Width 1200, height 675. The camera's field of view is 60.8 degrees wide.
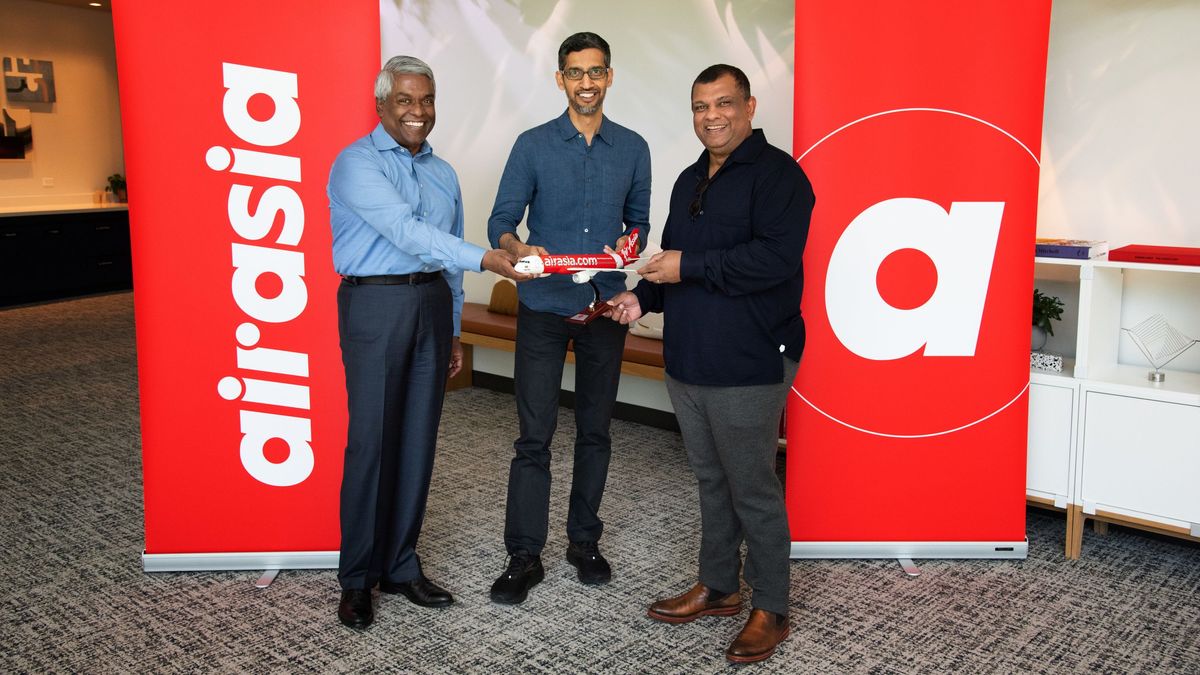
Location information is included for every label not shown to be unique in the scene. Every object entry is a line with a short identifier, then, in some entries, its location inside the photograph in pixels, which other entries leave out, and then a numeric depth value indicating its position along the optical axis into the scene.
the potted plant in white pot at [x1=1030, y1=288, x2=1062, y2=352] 4.15
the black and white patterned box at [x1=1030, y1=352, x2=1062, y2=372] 4.02
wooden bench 5.48
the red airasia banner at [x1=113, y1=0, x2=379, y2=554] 3.36
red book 3.66
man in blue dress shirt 3.13
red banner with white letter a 3.60
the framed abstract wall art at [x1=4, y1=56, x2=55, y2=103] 10.48
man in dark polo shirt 2.91
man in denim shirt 3.45
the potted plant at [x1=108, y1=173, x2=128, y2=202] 11.34
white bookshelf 3.72
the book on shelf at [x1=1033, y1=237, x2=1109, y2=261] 3.88
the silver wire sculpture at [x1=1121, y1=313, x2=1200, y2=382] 4.11
